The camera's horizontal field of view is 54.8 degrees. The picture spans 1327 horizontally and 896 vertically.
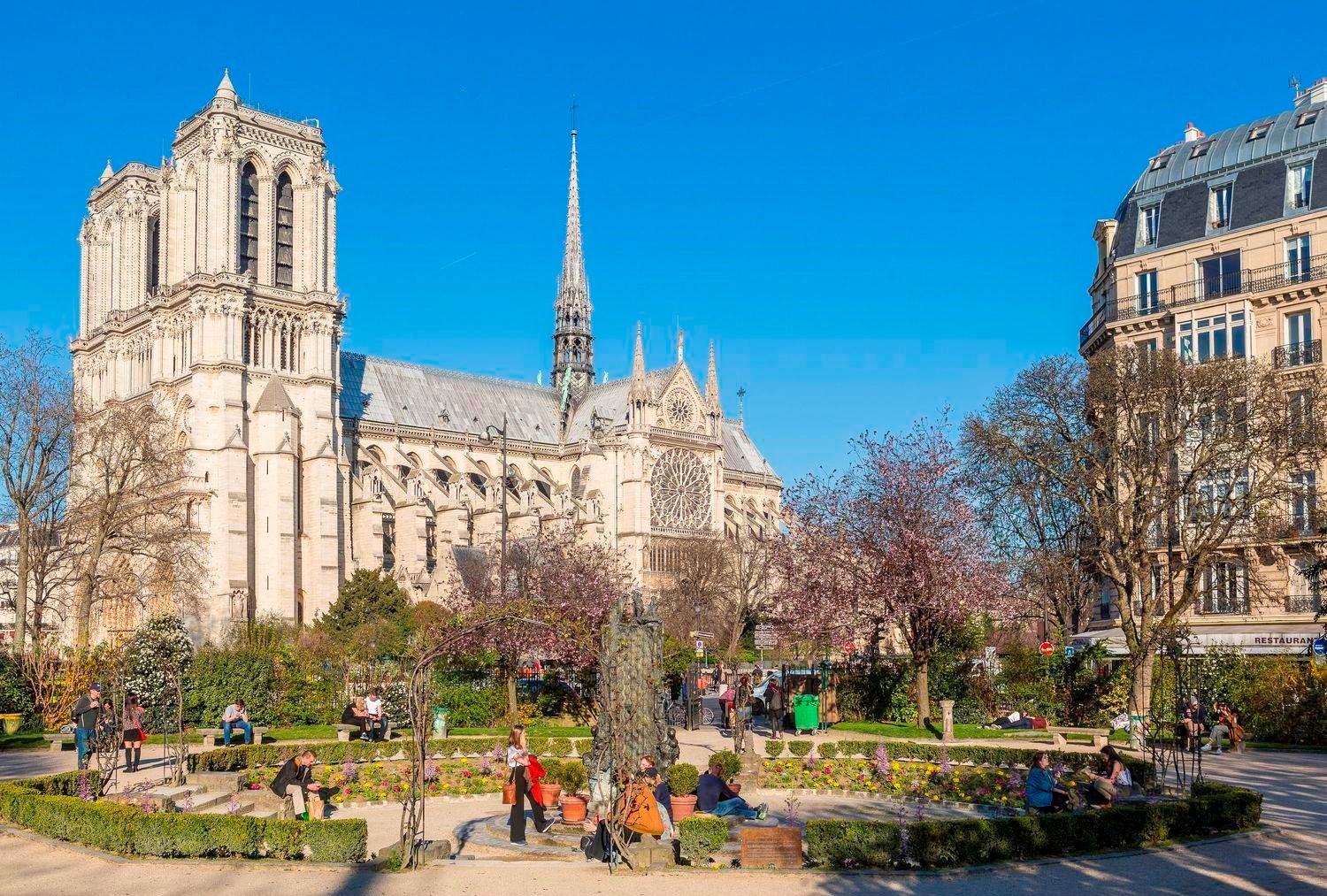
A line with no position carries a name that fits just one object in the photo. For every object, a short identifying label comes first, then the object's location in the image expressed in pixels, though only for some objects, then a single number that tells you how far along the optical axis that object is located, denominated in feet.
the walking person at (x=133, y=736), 85.57
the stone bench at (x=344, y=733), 92.63
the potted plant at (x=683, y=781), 65.82
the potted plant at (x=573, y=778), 69.41
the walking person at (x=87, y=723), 82.12
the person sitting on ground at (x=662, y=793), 56.49
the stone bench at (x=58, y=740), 98.58
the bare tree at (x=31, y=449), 131.54
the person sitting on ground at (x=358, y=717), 95.86
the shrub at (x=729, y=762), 67.72
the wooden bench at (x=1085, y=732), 89.51
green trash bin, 106.01
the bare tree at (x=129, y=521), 140.26
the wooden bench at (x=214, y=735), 89.61
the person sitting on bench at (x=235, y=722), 92.89
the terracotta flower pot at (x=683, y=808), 62.75
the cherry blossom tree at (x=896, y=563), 112.06
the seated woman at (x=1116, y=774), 63.36
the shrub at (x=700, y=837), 52.19
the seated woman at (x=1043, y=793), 60.13
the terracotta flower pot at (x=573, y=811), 62.54
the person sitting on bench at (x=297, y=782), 64.28
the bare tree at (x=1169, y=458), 104.12
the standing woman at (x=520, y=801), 57.11
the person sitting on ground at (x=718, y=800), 61.41
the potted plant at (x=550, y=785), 67.05
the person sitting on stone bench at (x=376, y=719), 97.09
